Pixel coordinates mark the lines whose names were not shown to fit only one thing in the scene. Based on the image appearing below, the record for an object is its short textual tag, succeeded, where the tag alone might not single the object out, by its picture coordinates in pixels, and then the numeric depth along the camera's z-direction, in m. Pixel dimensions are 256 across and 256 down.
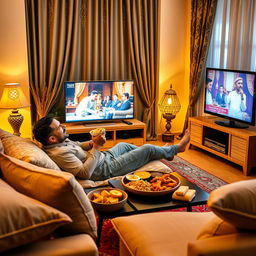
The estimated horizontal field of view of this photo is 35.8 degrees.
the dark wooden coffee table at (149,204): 2.56
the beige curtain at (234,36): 4.80
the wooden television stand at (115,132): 5.19
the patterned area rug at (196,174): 4.12
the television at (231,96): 4.50
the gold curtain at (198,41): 5.33
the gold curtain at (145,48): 5.52
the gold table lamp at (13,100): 4.61
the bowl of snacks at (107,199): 2.53
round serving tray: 2.69
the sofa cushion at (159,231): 1.89
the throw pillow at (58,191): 1.59
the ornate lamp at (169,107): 5.72
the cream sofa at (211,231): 1.46
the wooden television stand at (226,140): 4.38
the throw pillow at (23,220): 1.40
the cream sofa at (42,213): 1.42
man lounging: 3.07
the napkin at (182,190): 2.68
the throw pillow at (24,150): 2.49
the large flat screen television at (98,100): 5.19
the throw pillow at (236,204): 1.44
